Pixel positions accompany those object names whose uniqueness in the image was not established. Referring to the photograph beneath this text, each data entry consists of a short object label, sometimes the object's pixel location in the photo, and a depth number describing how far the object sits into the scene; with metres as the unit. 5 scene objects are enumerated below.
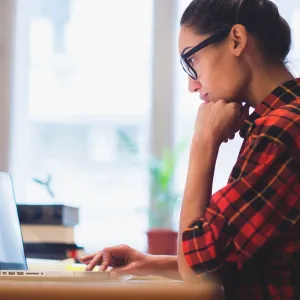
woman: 1.74
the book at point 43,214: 2.69
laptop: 2.13
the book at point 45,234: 2.69
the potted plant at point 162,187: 3.71
